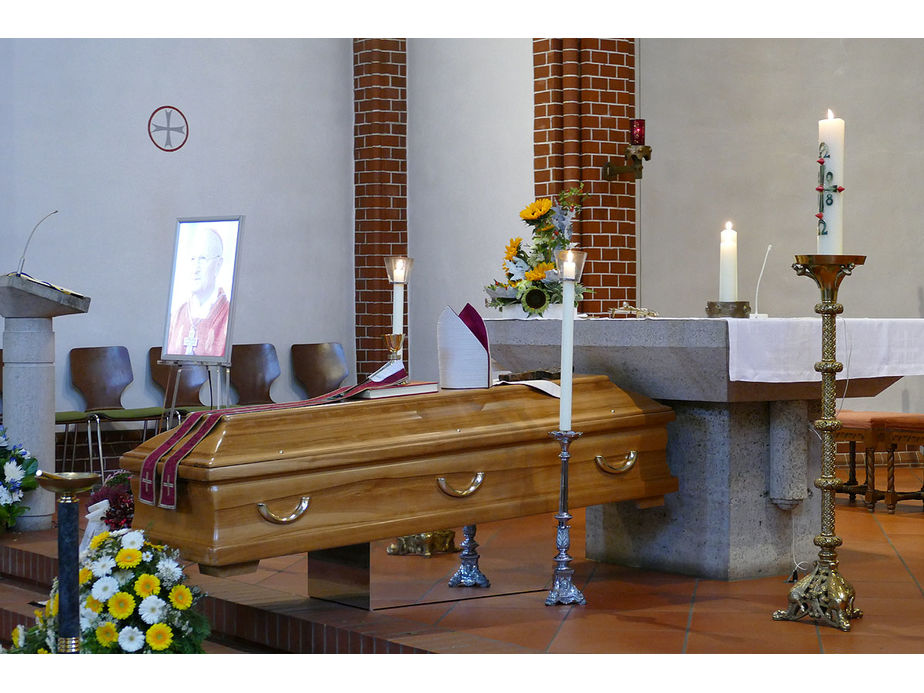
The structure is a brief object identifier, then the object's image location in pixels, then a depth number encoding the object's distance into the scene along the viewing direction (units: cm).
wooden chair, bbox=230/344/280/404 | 813
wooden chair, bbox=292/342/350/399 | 845
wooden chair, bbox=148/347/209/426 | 779
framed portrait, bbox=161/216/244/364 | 609
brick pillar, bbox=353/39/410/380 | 870
